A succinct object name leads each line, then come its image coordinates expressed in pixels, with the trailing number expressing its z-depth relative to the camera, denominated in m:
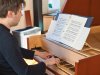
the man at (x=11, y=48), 1.25
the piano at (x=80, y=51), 1.39
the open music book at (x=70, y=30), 1.52
